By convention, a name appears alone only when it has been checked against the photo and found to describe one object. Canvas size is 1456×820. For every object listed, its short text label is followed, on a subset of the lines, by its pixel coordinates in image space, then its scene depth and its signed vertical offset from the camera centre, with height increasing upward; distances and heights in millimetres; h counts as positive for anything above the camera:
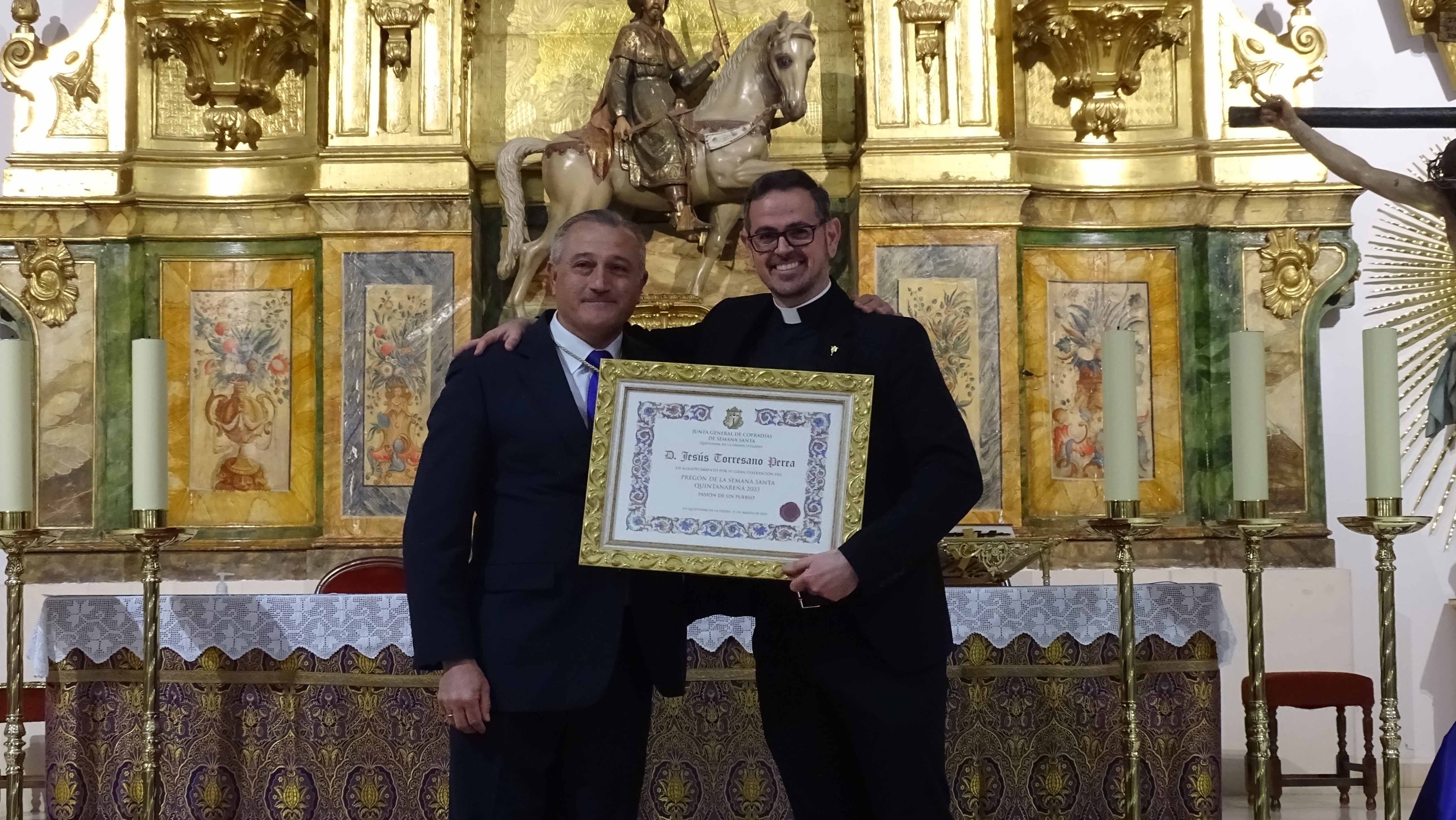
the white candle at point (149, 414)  4883 +134
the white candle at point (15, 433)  4730 +80
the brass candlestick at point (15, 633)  4648 -506
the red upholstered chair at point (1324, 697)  7547 -1197
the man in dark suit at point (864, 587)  3297 -284
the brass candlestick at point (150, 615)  4711 -463
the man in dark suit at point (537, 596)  3250 -297
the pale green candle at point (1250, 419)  4266 +65
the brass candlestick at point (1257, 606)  4160 -422
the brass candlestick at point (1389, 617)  3977 -434
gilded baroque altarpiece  8492 +1141
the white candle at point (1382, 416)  4059 +63
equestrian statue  8586 +1657
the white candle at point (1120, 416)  4438 +81
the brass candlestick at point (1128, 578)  4344 -364
